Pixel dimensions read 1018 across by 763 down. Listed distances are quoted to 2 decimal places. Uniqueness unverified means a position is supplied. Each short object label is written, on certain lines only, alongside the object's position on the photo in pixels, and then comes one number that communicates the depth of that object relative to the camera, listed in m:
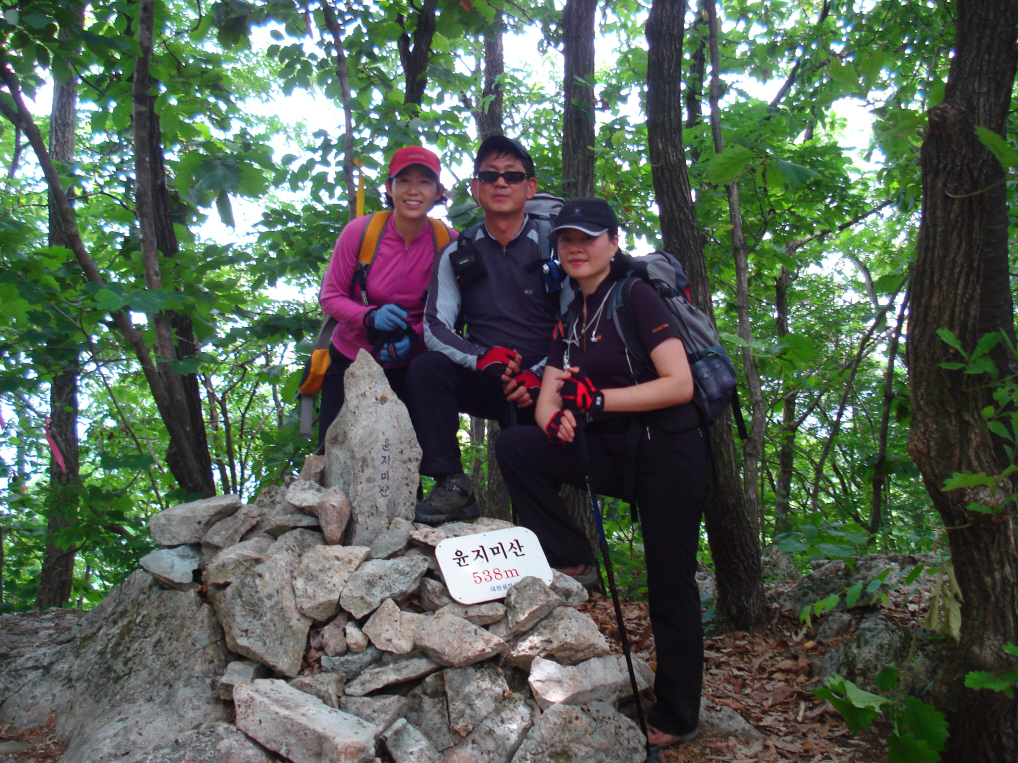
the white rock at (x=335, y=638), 3.10
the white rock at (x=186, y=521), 3.68
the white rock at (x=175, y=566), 3.50
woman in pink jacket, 3.92
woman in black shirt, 2.90
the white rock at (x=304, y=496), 3.61
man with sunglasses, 3.65
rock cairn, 2.75
